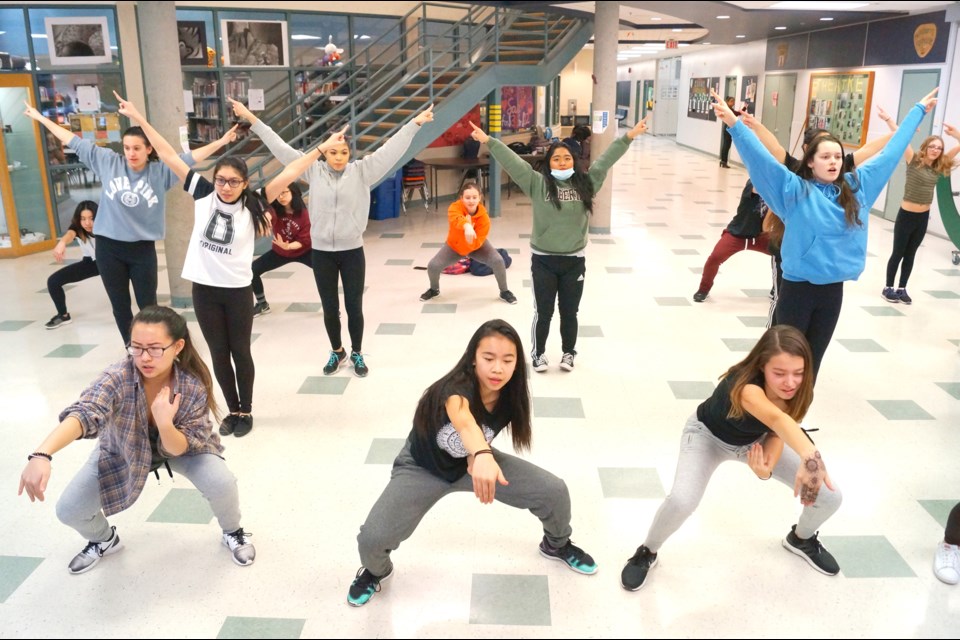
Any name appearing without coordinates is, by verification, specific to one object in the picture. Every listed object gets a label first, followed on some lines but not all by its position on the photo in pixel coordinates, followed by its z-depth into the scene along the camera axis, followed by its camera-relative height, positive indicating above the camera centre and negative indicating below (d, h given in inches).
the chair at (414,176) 448.5 -39.9
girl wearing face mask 180.4 -23.6
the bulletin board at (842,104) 462.9 +2.2
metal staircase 380.2 +18.4
